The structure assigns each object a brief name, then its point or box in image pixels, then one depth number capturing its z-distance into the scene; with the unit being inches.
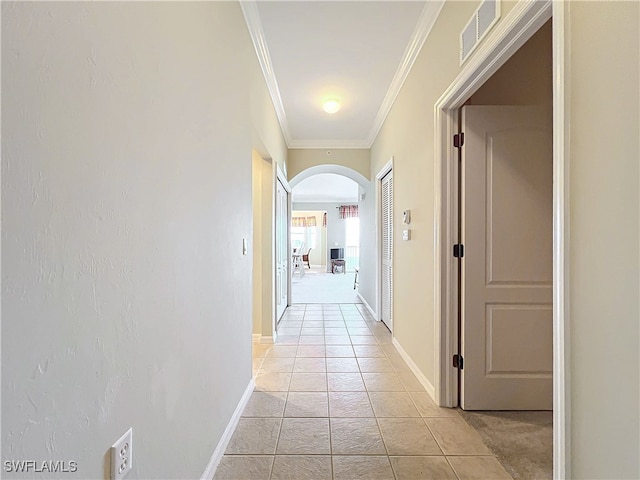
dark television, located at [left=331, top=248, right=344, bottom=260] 482.3
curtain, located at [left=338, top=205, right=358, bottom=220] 483.2
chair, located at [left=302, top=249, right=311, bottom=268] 518.5
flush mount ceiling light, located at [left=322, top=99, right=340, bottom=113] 140.7
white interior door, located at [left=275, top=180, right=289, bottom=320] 159.7
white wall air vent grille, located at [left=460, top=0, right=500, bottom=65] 58.6
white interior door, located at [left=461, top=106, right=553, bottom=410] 81.7
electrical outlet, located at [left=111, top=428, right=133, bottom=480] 32.5
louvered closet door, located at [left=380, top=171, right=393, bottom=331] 155.1
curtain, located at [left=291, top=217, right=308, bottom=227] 516.7
